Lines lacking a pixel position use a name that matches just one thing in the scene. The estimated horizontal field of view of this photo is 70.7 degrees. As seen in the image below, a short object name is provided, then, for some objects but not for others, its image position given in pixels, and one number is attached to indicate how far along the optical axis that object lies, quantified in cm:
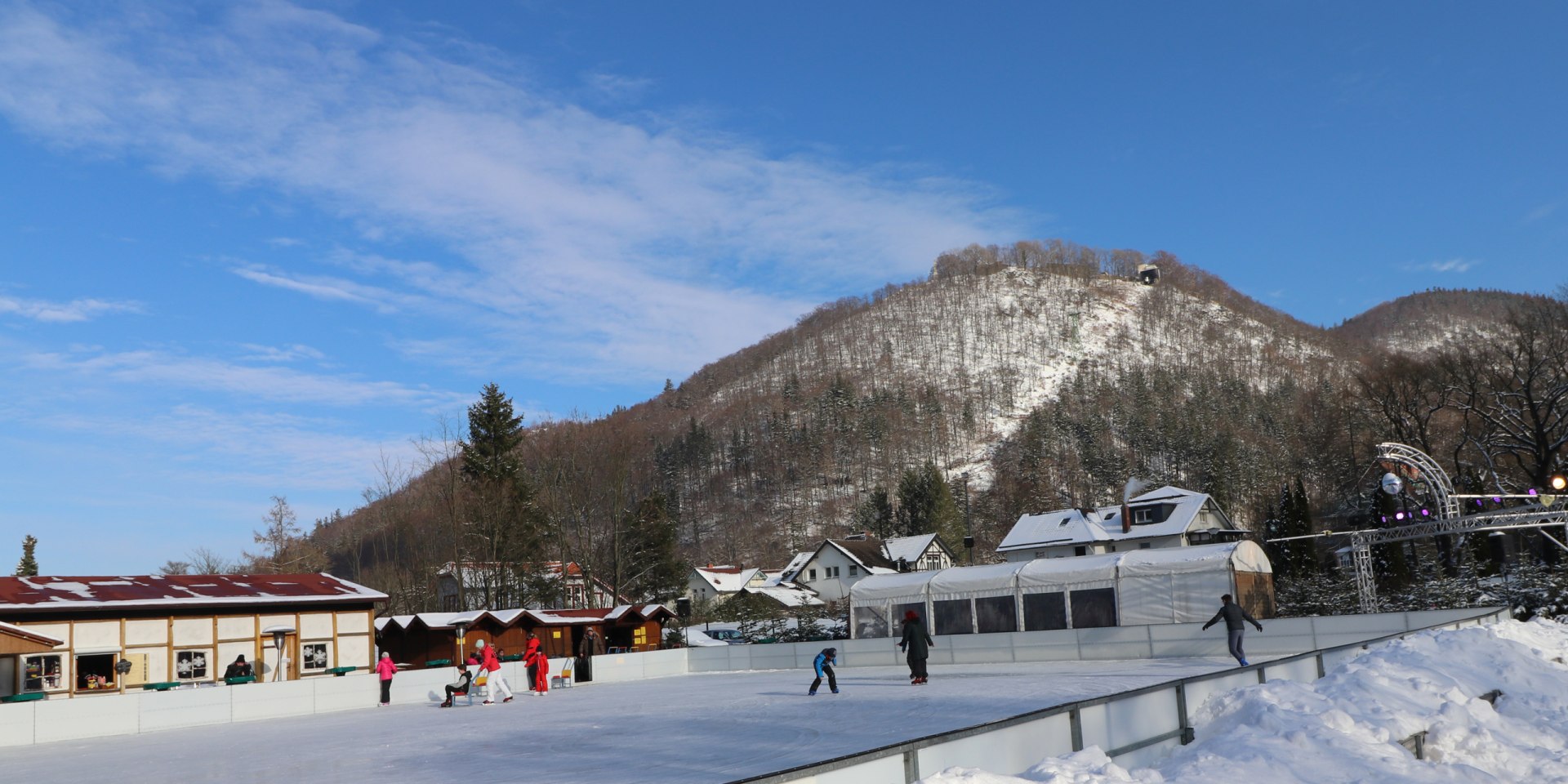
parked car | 5239
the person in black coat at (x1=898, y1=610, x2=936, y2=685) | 2197
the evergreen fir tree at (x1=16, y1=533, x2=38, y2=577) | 7150
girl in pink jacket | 2859
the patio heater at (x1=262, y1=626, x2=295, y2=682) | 3222
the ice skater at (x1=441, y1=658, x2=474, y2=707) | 2719
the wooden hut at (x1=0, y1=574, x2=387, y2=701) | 2761
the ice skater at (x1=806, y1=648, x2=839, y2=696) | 2122
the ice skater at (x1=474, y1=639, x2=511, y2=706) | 2666
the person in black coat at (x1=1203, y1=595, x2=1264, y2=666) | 1991
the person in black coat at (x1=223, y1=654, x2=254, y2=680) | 2931
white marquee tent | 3164
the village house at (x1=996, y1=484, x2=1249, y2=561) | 6725
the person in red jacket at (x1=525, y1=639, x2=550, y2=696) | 2925
